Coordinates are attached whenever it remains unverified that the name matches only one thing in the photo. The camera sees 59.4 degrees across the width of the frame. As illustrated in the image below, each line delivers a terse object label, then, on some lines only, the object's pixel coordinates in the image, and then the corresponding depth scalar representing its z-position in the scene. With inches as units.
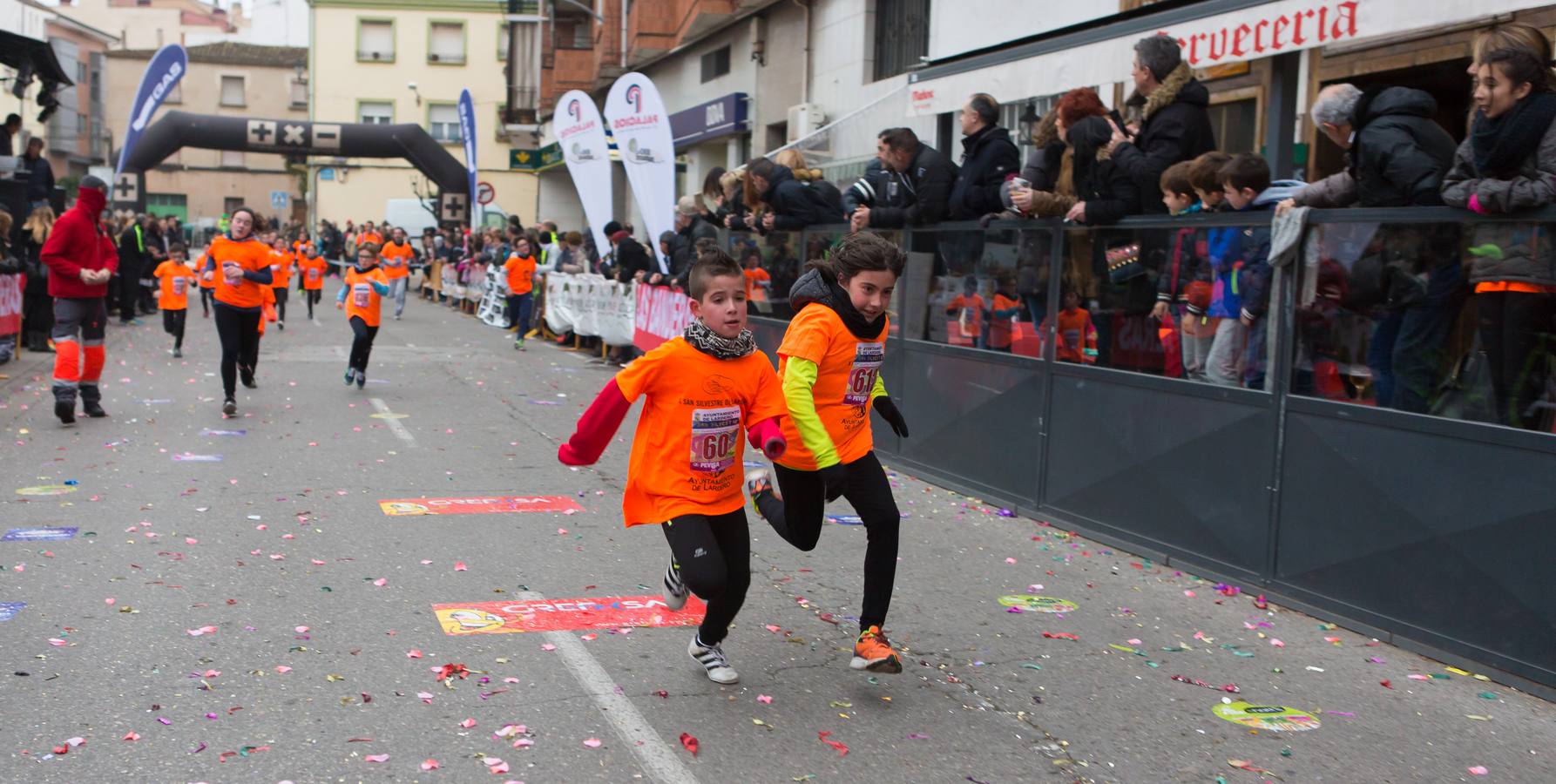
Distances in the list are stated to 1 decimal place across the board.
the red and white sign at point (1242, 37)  293.4
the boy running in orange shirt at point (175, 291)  719.1
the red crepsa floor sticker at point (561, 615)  227.5
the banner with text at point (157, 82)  1092.5
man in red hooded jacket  448.1
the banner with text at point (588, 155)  773.3
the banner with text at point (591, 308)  738.2
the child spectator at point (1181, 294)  287.0
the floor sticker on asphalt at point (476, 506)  324.8
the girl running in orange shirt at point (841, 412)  199.5
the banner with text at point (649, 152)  679.7
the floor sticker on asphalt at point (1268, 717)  192.4
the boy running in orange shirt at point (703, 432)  190.9
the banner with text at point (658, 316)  628.1
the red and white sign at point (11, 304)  608.7
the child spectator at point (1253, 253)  268.4
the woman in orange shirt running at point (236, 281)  493.0
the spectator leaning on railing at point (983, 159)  360.2
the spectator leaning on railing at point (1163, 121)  304.2
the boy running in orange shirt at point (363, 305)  576.1
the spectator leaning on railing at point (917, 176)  380.2
